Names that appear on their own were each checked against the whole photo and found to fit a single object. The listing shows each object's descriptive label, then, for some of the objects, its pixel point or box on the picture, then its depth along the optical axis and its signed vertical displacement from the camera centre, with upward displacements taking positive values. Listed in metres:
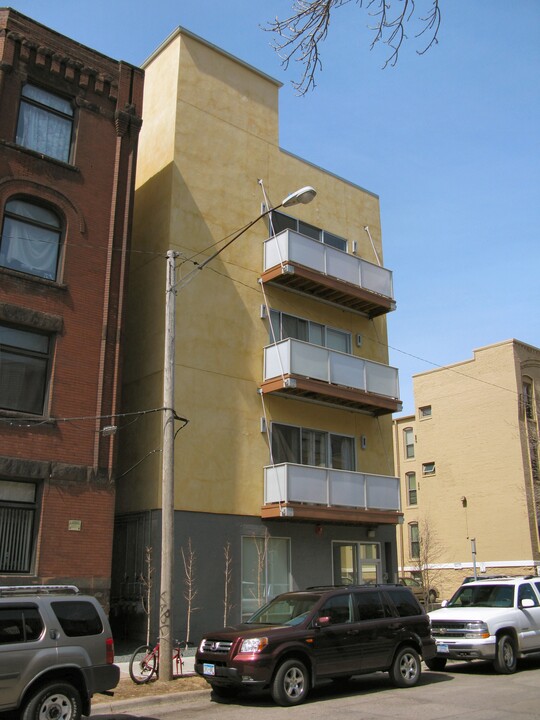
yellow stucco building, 18.97 +5.87
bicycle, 12.12 -1.55
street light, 12.30 +1.64
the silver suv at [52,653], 8.38 -0.91
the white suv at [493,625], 13.62 -0.91
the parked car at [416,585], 31.33 -0.38
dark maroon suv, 10.85 -1.04
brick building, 15.56 +6.47
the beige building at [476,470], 35.84 +5.54
